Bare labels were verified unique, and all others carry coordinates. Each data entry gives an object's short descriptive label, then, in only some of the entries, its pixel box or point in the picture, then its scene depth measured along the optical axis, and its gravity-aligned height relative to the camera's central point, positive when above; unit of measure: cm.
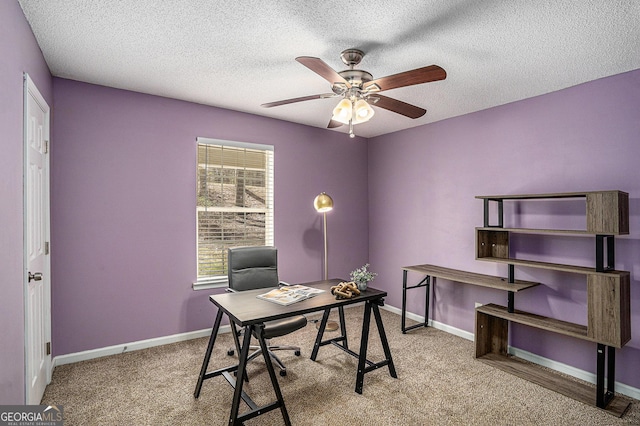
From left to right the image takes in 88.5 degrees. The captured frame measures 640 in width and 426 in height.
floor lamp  397 +14
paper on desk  245 -63
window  370 +17
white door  203 -20
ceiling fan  199 +83
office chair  310 -54
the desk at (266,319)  205 -74
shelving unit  237 -69
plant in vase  279 -55
